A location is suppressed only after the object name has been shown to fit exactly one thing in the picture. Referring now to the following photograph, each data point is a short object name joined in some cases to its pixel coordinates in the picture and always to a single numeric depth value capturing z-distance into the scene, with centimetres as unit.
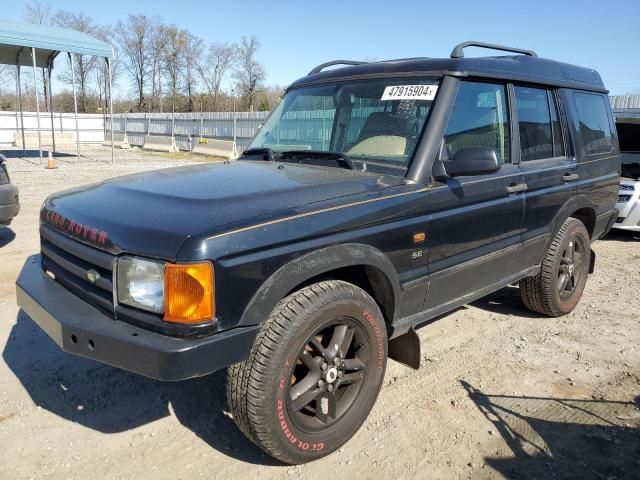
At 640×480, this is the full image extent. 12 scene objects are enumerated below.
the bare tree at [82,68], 4631
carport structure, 1606
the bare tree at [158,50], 5234
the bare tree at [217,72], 5250
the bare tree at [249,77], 5028
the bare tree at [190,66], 5291
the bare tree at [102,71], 4553
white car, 784
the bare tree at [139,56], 5250
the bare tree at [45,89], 3434
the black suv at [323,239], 220
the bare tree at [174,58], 5228
